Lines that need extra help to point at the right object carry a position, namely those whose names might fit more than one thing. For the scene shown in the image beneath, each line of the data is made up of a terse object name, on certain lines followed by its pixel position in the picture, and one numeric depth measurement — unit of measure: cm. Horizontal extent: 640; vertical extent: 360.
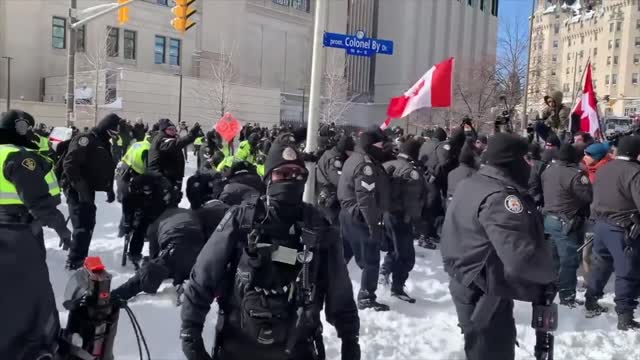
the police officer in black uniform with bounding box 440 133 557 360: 370
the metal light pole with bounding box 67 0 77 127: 1568
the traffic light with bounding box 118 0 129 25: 1464
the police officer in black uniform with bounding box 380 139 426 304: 725
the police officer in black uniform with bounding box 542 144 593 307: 701
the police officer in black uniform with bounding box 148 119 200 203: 782
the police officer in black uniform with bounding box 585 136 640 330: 636
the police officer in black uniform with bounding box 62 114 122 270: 720
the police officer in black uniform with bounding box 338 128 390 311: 673
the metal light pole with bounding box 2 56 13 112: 3935
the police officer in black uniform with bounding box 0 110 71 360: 228
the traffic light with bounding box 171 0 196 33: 1454
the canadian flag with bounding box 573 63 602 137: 1213
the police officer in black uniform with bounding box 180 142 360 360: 296
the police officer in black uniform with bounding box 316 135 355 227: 845
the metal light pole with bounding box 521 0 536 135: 1962
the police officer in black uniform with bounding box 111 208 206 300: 516
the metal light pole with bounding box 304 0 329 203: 771
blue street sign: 799
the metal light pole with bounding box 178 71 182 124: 4431
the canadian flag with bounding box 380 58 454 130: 955
